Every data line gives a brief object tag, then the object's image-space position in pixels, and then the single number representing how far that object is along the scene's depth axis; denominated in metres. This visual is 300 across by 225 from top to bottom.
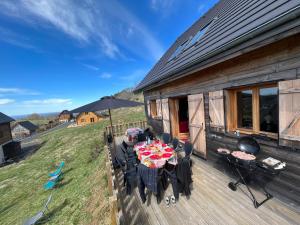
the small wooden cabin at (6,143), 18.46
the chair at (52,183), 7.68
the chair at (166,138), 5.52
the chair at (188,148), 3.67
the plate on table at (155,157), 3.39
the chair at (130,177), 3.23
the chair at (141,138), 6.19
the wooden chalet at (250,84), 2.20
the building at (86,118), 36.41
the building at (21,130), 40.38
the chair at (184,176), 2.86
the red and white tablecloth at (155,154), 3.22
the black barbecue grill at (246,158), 2.63
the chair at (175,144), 4.63
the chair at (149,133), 6.82
